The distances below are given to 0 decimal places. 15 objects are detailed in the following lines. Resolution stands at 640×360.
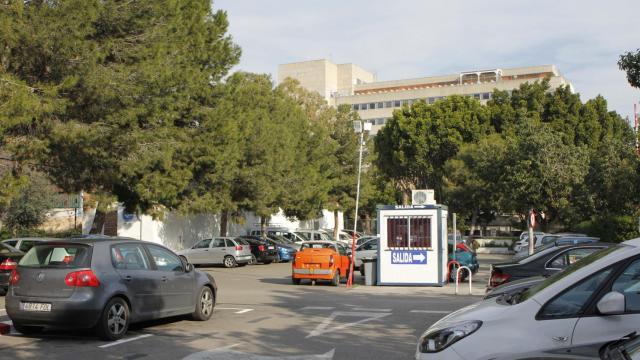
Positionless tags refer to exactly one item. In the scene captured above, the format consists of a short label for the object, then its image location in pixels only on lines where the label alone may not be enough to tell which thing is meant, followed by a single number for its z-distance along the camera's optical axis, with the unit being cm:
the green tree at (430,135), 4978
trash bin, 2064
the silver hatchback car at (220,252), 3041
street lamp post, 2058
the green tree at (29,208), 3969
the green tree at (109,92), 1800
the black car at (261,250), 3322
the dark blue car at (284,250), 3506
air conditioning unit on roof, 2165
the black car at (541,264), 1265
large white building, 9633
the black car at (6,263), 1689
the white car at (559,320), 468
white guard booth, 2006
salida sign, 2017
